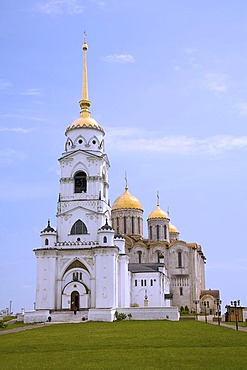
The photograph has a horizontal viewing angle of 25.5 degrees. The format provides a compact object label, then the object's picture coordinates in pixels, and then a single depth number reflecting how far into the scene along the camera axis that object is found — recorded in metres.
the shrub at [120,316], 45.07
